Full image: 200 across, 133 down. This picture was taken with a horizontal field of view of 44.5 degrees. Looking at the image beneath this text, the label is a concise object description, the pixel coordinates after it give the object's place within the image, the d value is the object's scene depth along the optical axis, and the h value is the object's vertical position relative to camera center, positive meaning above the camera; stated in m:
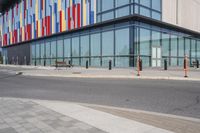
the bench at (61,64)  29.21 -0.36
